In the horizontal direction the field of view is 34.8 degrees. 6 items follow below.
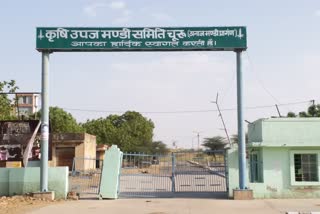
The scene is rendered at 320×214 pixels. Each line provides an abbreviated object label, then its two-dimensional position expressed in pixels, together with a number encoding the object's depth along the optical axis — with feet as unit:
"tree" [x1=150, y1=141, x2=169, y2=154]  287.93
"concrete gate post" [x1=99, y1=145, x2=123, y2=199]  61.98
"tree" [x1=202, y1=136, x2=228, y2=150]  323.37
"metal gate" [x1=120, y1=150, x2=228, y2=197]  66.49
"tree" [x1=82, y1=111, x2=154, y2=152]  266.77
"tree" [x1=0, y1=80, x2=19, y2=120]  98.85
